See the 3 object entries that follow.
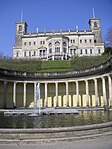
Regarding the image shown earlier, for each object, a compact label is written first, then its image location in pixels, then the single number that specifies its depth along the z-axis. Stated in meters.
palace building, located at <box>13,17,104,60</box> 86.44
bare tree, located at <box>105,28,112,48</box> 54.13
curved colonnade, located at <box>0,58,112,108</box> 39.84
